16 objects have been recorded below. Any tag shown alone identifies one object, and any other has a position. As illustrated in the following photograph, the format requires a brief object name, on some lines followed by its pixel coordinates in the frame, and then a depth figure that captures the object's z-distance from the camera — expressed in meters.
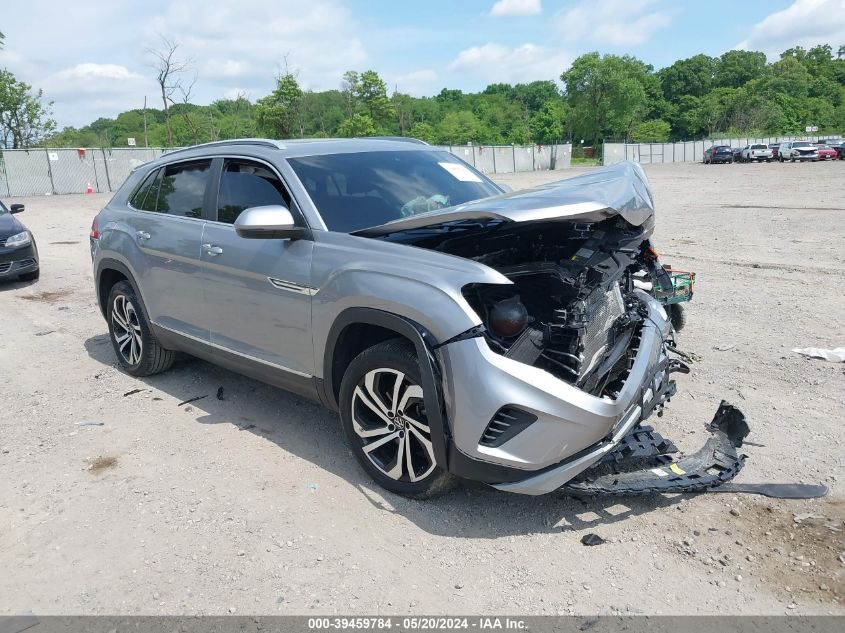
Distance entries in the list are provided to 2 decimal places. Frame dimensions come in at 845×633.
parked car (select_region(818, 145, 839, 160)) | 47.02
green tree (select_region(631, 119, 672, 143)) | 100.62
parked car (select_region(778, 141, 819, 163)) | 46.31
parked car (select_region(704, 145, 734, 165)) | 51.40
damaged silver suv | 3.05
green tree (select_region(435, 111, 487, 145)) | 83.56
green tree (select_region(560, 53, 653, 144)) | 96.12
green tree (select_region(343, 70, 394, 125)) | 66.38
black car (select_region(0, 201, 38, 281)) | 9.81
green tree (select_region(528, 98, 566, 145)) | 97.62
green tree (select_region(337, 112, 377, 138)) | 59.25
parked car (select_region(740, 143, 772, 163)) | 49.59
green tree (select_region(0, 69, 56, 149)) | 47.28
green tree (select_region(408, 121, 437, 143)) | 68.75
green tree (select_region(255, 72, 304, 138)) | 51.81
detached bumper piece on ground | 3.22
